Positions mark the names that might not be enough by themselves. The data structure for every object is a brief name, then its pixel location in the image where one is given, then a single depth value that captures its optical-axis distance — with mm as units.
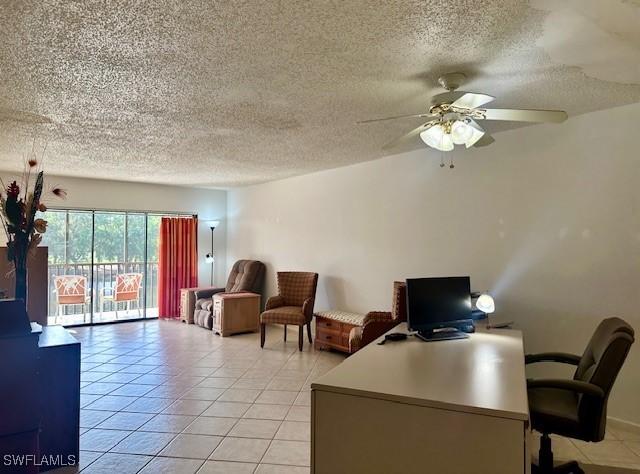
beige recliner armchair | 6598
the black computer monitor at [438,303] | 2820
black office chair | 2002
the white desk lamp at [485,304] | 3082
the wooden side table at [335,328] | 4789
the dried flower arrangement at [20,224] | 2598
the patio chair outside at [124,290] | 6938
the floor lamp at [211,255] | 7691
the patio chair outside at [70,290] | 6422
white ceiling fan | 2160
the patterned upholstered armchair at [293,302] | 5262
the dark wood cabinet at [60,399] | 2432
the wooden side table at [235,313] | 6090
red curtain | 7348
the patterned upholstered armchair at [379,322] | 3734
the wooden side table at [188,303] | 7047
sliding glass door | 6555
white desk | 1543
